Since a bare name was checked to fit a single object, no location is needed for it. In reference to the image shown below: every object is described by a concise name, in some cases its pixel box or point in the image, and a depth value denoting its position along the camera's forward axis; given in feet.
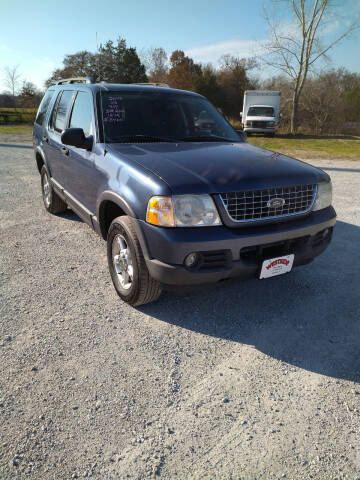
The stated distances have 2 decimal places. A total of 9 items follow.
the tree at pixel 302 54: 78.07
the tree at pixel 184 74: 121.39
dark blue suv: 7.64
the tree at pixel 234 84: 118.83
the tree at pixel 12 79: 150.71
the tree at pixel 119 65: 118.52
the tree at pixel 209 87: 113.91
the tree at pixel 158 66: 145.07
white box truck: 67.72
